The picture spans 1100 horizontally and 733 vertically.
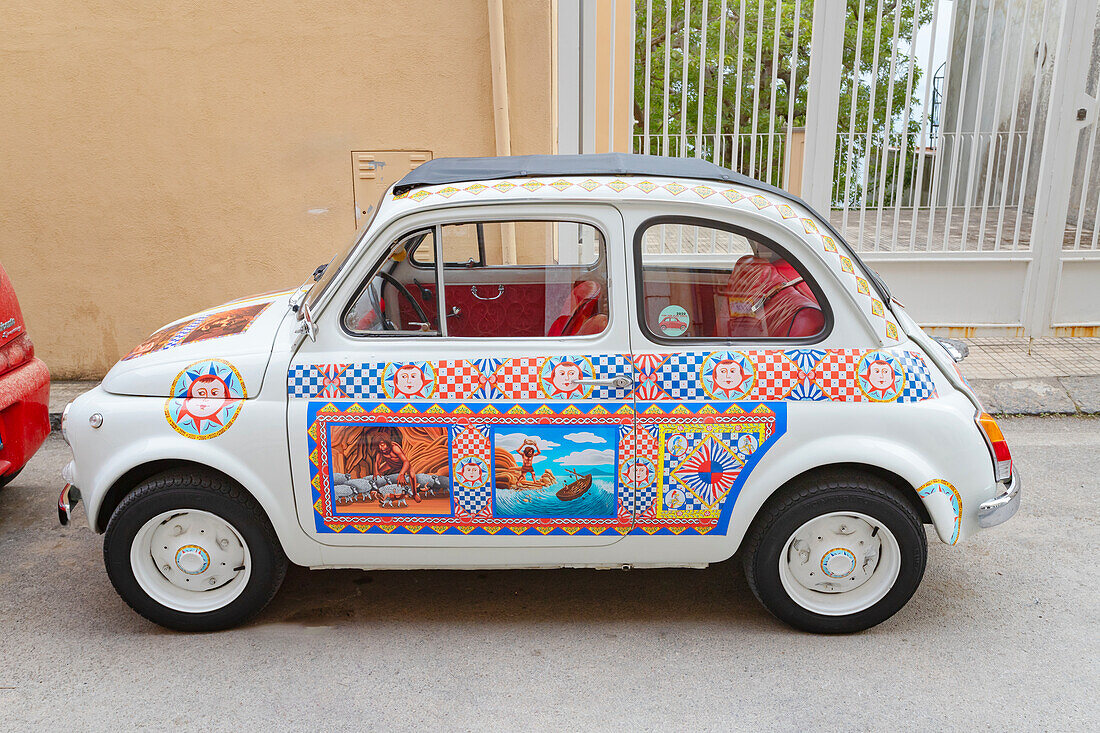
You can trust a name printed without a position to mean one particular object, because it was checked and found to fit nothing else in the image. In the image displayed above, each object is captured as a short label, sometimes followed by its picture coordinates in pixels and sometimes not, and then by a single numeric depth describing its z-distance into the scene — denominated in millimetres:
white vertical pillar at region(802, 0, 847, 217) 6613
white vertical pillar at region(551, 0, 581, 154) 6430
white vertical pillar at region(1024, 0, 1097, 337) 6648
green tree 6656
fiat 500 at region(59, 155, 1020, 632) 3393
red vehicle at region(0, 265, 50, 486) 4266
